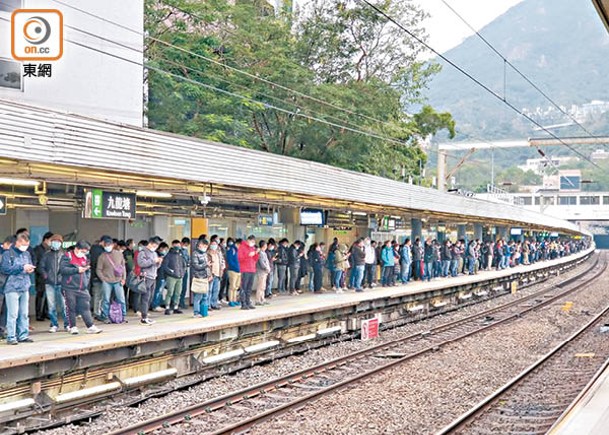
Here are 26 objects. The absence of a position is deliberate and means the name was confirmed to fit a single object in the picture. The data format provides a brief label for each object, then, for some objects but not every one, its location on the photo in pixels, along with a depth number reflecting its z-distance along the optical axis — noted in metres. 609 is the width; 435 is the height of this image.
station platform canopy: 8.61
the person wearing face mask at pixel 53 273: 10.72
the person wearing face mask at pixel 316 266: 18.95
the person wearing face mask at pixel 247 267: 14.52
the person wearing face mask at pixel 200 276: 13.03
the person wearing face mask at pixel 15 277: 9.66
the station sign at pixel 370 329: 16.38
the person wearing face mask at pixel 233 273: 14.95
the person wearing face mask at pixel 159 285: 13.41
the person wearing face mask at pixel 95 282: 12.21
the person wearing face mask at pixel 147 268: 12.17
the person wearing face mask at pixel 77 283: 10.52
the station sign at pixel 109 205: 10.94
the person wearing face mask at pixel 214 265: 13.79
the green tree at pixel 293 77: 25.36
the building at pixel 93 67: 16.20
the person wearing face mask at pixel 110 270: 11.64
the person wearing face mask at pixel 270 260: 16.52
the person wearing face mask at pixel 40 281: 11.04
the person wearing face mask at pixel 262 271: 15.29
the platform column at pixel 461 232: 33.09
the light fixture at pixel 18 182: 10.47
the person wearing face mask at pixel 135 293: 12.50
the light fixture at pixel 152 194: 13.10
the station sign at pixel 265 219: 16.59
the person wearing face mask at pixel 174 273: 13.18
